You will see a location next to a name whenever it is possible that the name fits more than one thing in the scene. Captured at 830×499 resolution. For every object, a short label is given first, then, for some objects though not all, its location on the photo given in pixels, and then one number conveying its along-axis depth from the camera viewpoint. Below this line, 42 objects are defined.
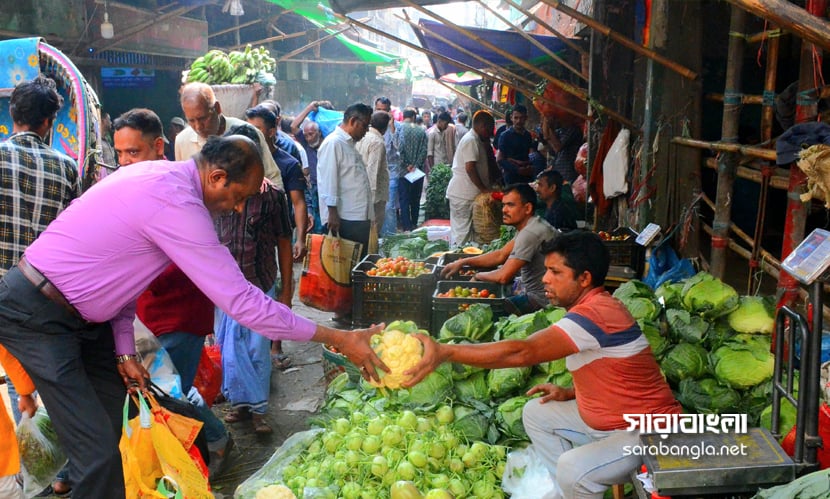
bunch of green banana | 8.01
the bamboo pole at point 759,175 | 4.13
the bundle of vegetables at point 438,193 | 13.20
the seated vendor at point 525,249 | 5.17
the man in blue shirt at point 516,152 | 11.00
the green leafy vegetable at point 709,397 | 3.53
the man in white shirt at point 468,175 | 8.43
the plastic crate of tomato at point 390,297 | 5.50
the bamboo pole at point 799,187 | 3.53
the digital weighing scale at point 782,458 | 2.32
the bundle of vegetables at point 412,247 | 8.23
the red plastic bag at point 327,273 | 6.36
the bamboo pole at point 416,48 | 5.68
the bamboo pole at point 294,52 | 15.58
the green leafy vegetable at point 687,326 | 3.88
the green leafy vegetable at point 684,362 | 3.70
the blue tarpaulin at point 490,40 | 7.65
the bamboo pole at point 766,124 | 4.15
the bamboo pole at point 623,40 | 4.78
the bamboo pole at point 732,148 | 4.02
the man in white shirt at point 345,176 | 6.79
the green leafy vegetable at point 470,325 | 4.28
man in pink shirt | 2.73
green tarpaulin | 13.68
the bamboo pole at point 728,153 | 4.68
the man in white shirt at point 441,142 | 14.03
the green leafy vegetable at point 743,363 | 3.55
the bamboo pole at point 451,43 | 7.05
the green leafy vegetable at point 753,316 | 3.85
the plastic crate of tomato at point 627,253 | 6.03
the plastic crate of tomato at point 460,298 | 4.93
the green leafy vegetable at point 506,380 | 3.74
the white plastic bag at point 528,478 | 3.12
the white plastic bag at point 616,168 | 6.41
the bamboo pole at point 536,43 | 6.88
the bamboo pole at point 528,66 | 5.73
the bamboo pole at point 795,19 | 2.40
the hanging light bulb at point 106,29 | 9.41
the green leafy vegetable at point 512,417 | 3.51
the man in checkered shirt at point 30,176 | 3.76
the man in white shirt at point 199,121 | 4.73
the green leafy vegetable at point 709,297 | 3.97
